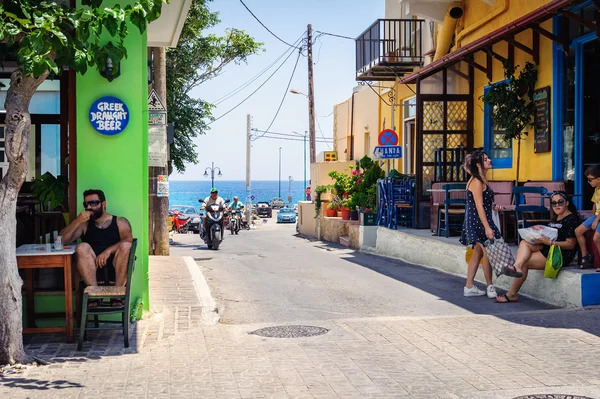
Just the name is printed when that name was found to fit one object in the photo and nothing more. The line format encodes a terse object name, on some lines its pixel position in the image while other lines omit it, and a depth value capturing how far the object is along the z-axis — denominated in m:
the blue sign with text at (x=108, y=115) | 8.55
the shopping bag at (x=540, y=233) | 9.77
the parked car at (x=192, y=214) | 46.56
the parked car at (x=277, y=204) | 94.12
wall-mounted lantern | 8.48
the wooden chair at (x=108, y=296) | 7.60
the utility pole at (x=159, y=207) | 17.03
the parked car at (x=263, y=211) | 76.53
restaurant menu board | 14.09
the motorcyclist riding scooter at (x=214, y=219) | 21.80
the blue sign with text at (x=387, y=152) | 21.53
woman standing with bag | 10.23
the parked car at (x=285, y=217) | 65.75
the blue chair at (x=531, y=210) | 11.52
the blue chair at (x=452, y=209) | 14.26
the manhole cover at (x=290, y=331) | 8.30
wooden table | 7.74
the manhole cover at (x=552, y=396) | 5.88
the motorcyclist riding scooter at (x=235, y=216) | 36.19
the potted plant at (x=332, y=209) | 27.74
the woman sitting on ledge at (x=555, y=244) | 9.85
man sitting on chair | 8.01
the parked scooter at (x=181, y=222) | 45.08
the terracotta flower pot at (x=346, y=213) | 26.17
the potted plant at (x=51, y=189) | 8.79
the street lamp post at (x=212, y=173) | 70.14
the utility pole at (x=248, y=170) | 51.48
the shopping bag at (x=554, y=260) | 9.76
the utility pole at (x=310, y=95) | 37.16
